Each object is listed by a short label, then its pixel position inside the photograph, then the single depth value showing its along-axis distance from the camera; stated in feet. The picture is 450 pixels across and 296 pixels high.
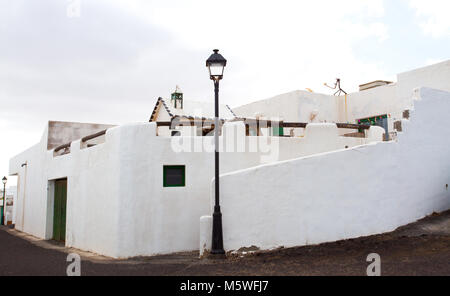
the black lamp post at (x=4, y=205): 99.14
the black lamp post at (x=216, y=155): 31.96
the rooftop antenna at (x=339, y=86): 74.30
